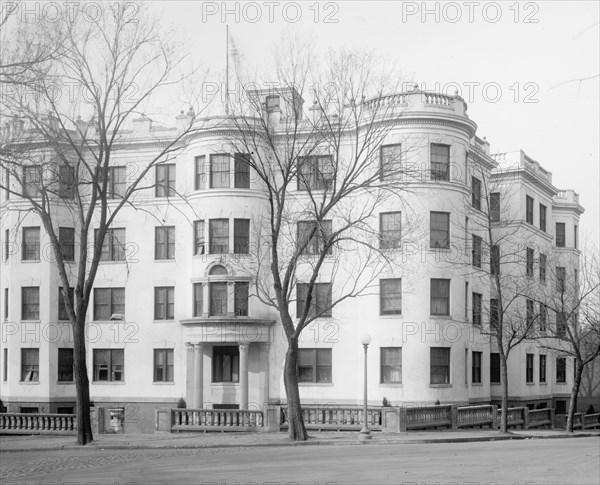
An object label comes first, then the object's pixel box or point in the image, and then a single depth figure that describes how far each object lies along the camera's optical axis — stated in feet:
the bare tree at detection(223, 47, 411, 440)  149.59
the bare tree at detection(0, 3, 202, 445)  98.94
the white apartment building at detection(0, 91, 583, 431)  151.23
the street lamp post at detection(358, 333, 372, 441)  112.88
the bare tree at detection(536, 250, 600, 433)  158.20
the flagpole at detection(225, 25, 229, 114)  143.54
